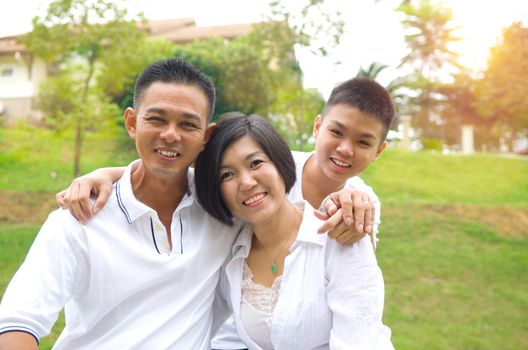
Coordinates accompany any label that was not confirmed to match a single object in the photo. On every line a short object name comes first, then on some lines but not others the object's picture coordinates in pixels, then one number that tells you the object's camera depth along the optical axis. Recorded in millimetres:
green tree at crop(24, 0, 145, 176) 8516
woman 1974
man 2035
